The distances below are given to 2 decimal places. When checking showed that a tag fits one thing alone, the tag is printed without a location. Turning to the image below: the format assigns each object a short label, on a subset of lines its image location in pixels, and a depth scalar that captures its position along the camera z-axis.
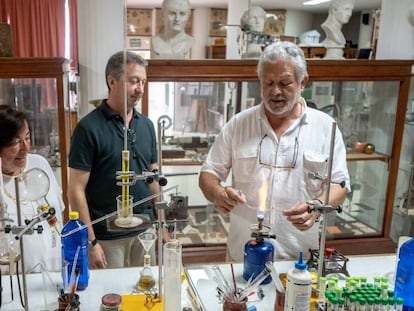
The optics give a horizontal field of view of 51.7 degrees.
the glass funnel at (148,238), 1.41
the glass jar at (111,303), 1.18
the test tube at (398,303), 1.10
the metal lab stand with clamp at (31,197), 1.06
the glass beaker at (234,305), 1.16
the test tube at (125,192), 1.19
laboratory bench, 1.25
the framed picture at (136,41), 6.64
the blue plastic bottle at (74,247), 1.28
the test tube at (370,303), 1.06
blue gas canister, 1.33
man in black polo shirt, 1.81
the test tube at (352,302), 1.06
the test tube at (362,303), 1.06
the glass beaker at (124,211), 1.16
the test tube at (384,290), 1.11
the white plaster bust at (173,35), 2.64
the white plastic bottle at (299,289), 1.12
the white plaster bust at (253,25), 2.90
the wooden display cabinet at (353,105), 2.62
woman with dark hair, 1.43
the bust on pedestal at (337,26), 3.05
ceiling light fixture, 6.54
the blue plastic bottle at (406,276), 1.21
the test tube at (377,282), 1.14
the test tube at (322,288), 1.23
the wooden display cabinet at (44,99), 2.37
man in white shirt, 1.69
